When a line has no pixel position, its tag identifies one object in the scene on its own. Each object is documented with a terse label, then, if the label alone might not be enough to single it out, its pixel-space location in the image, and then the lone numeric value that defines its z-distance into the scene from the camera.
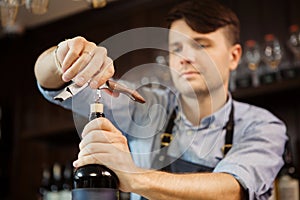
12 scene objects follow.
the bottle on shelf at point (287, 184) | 1.85
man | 0.73
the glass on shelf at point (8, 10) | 1.13
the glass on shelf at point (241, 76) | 2.09
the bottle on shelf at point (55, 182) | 2.54
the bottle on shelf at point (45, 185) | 2.64
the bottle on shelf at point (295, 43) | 2.00
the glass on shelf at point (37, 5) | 1.17
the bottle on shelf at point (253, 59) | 2.06
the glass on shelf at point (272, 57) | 2.02
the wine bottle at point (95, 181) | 0.69
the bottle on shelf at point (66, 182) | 2.46
